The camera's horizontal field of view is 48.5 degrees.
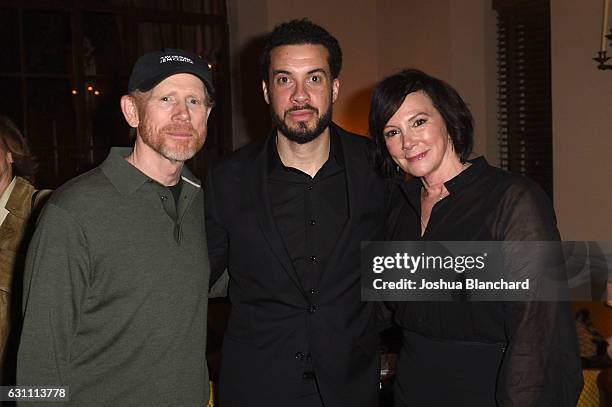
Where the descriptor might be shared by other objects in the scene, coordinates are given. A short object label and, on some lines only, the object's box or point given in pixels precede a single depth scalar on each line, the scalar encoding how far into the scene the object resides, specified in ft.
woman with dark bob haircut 5.38
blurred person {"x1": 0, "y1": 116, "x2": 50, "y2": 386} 7.61
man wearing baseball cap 5.06
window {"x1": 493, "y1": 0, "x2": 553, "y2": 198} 14.26
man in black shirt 6.61
